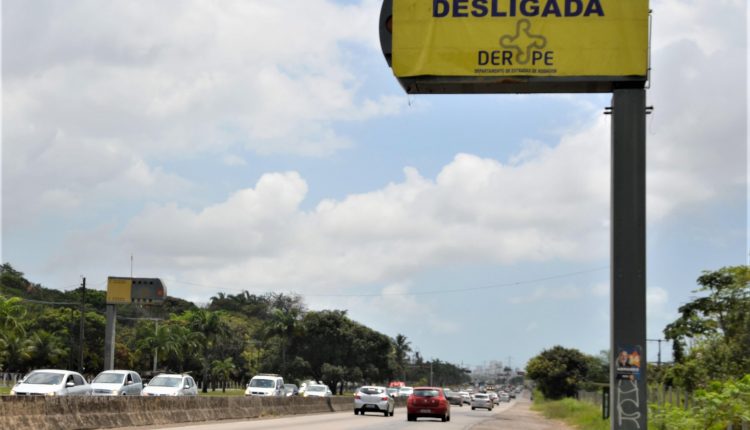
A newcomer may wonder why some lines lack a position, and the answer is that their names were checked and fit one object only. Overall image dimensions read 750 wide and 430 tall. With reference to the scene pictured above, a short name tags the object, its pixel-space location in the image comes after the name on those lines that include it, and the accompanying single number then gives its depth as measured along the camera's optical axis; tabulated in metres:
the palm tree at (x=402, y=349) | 190.93
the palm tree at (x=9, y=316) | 78.00
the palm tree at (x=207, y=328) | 119.06
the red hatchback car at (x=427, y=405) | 39.09
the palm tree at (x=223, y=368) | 122.00
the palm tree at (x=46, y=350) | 96.19
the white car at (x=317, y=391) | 57.47
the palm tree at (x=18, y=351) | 84.75
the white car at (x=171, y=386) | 36.96
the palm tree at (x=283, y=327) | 117.75
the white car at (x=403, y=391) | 83.24
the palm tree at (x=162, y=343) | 113.25
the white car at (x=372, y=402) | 45.25
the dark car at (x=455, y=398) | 84.19
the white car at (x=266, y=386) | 48.25
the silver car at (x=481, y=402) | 73.56
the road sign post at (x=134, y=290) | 71.56
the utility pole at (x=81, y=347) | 76.56
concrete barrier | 20.81
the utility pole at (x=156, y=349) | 112.94
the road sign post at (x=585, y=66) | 14.86
